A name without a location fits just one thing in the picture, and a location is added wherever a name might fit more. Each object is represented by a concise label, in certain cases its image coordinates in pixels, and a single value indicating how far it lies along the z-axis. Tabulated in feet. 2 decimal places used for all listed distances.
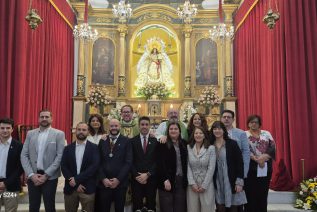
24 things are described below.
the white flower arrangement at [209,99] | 21.71
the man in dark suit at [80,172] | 8.63
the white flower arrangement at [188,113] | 21.05
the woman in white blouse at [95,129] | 10.00
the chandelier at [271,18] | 12.18
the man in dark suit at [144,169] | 8.94
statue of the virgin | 25.19
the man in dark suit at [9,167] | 8.71
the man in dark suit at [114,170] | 8.79
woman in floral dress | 9.25
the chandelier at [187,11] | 18.36
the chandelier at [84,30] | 17.85
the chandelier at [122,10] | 17.33
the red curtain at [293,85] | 13.21
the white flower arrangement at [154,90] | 23.74
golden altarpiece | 24.79
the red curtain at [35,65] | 13.46
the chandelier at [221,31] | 16.82
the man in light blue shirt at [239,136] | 9.05
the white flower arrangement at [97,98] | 21.39
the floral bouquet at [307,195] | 11.64
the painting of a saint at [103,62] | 25.13
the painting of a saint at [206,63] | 25.24
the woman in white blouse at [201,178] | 8.42
